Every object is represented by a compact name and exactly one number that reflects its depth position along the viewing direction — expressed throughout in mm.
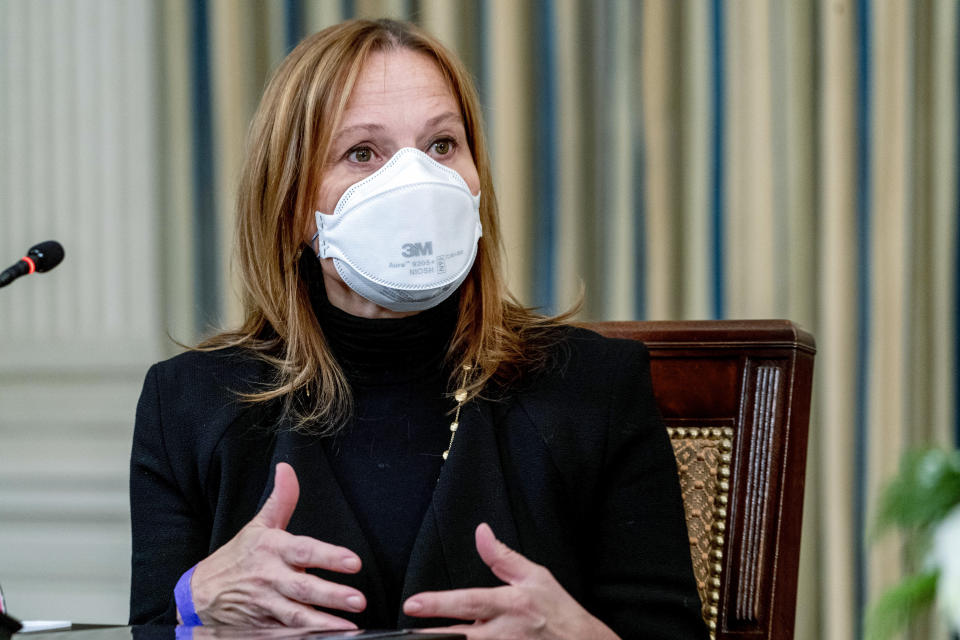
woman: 3725
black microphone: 3752
